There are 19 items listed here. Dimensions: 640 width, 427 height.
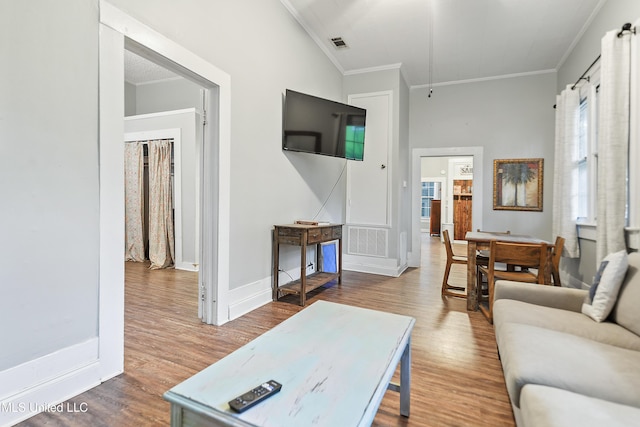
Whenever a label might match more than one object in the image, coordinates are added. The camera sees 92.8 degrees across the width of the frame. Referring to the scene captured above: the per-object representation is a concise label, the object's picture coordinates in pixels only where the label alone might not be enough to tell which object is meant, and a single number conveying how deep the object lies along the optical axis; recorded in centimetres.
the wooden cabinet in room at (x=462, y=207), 1026
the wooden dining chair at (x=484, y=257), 359
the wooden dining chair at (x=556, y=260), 301
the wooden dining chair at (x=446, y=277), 362
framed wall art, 501
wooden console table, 324
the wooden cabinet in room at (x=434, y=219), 1118
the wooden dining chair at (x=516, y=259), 275
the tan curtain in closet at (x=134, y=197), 517
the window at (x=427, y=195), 1141
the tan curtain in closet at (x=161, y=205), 496
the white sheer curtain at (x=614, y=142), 256
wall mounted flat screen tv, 358
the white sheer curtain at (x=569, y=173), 378
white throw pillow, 177
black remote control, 87
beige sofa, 96
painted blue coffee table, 88
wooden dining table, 312
